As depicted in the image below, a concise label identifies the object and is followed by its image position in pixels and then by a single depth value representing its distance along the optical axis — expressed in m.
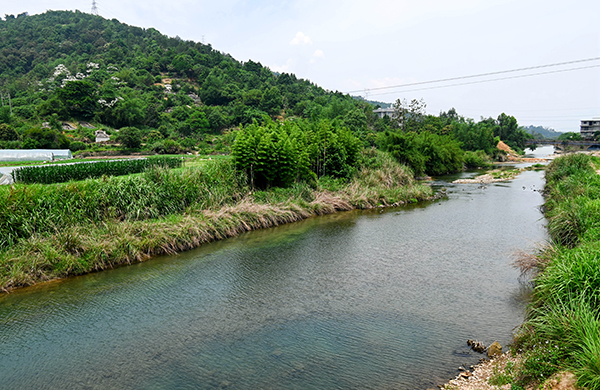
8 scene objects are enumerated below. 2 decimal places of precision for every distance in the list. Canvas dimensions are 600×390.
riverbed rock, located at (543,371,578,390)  5.75
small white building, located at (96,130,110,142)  56.94
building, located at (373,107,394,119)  161.56
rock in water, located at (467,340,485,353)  8.59
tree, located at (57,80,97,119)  69.69
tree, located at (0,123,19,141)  45.53
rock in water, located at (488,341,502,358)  8.26
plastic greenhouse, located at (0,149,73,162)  34.97
